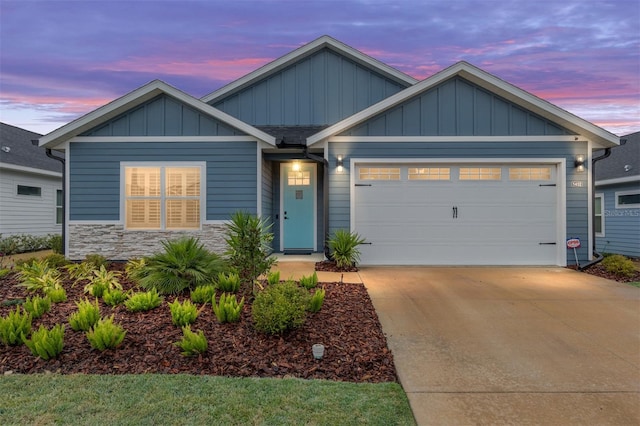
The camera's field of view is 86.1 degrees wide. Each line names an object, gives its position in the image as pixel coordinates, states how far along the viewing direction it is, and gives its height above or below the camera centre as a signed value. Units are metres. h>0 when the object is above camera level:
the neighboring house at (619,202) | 10.42 +0.46
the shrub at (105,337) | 3.21 -1.16
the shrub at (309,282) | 5.32 -1.04
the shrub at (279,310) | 3.51 -0.99
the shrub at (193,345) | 3.14 -1.20
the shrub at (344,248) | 7.59 -0.74
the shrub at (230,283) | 5.01 -0.99
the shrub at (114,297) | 4.51 -1.10
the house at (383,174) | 8.09 +1.02
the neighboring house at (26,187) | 11.20 +0.97
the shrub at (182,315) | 3.79 -1.11
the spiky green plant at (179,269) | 5.09 -0.84
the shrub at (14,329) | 3.37 -1.16
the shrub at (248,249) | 4.62 -0.46
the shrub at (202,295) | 4.61 -1.08
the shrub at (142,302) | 4.26 -1.10
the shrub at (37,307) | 4.08 -1.14
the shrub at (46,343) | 3.11 -1.19
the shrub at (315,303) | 4.21 -1.08
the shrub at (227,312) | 3.87 -1.10
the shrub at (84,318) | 3.64 -1.12
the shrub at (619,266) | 7.03 -1.04
